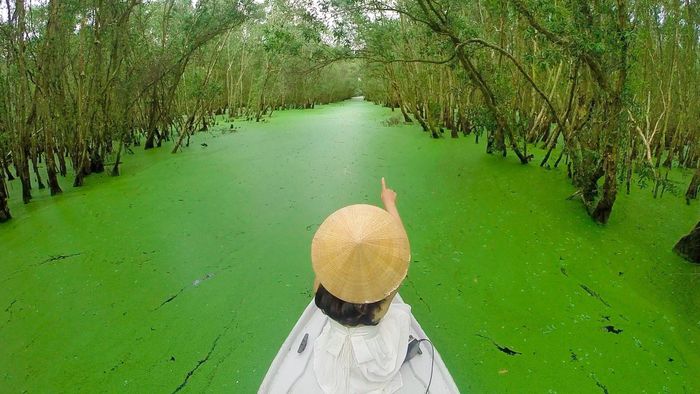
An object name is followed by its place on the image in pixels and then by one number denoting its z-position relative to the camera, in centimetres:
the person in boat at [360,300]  86
